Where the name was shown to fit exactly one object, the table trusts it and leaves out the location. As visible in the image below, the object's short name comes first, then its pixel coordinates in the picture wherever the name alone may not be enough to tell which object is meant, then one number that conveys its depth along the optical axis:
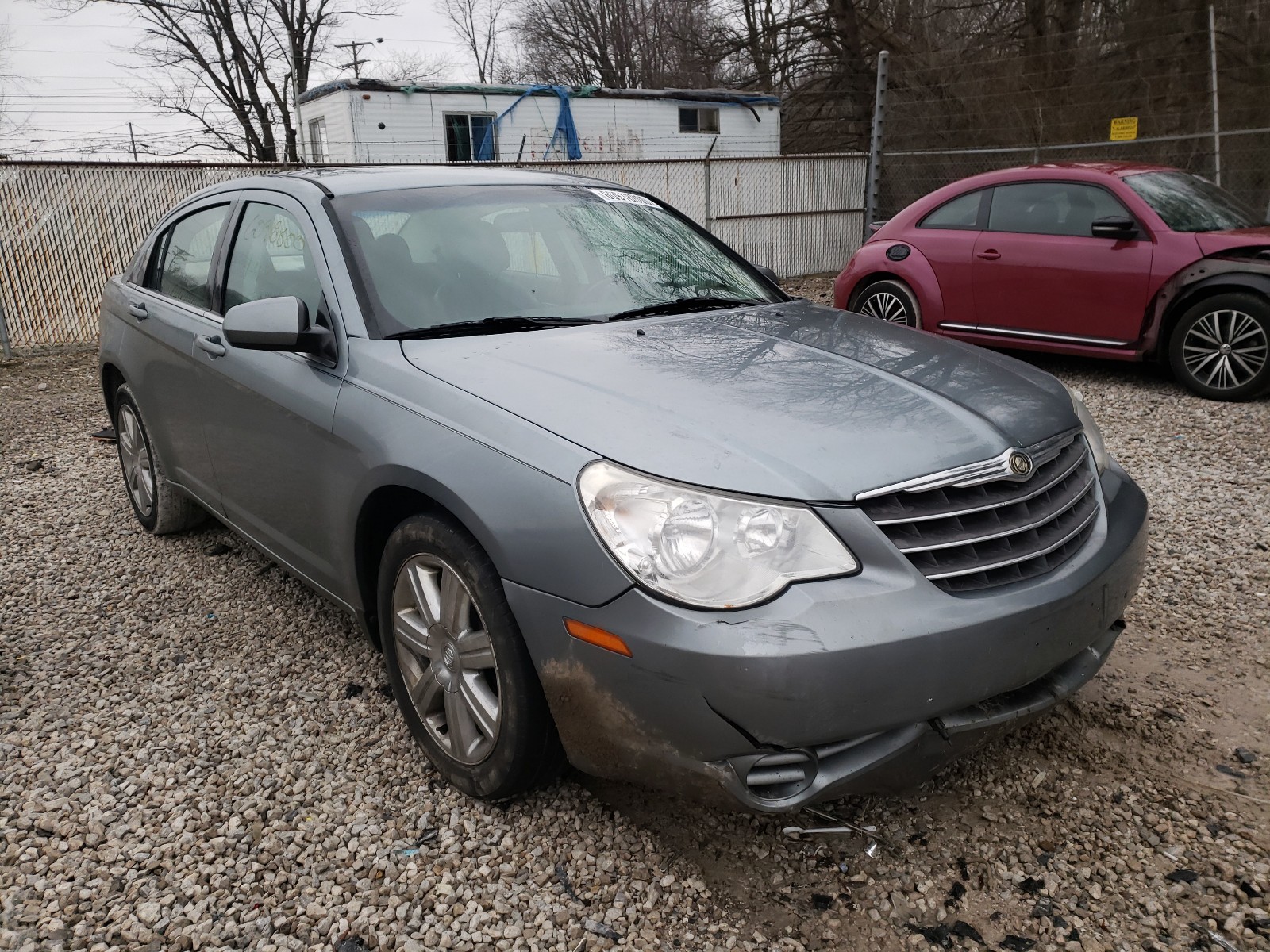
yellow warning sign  11.14
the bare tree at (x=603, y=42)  34.47
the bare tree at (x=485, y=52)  45.75
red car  6.53
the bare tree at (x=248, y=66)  28.64
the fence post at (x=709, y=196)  14.34
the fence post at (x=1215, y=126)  10.91
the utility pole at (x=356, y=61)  33.94
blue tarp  18.81
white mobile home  17.70
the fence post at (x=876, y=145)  12.79
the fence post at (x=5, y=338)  10.06
